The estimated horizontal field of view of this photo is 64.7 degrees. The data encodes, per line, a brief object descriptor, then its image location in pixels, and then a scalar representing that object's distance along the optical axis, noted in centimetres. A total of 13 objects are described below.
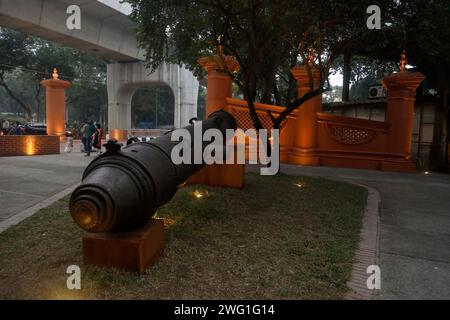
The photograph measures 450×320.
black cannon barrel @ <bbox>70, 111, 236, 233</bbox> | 290
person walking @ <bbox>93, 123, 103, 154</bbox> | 1424
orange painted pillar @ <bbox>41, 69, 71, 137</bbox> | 1895
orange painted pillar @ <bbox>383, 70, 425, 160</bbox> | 1202
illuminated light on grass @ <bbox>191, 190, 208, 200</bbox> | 626
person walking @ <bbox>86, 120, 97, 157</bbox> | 1392
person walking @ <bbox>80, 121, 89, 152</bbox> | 1417
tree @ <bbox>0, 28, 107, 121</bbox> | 2969
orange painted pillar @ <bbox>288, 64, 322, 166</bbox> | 1255
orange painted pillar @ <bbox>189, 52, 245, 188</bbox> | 1298
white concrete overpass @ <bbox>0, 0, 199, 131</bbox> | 1430
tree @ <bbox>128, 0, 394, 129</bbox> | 794
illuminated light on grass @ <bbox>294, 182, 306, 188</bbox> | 797
